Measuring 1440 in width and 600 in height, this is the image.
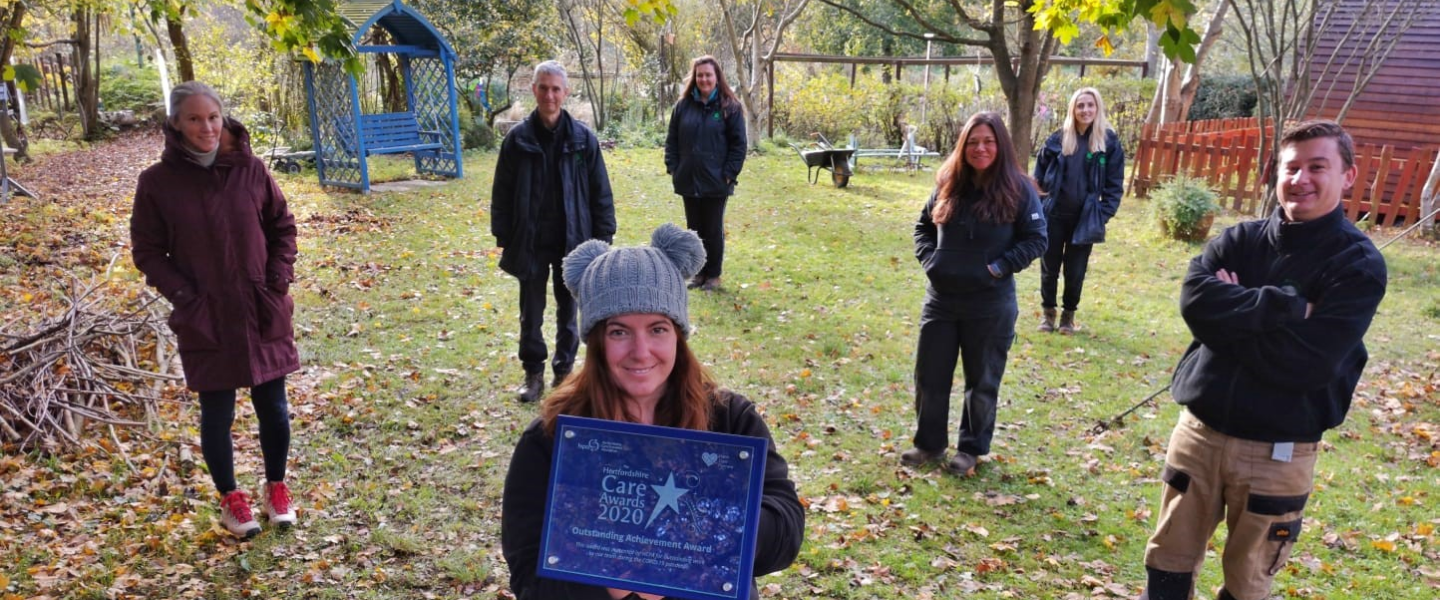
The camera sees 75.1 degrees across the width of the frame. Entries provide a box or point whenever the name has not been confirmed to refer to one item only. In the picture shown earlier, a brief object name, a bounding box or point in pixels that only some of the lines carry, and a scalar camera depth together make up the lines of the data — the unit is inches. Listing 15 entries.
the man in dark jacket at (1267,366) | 113.7
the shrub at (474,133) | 746.2
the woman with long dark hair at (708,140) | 318.0
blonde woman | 280.4
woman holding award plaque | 79.1
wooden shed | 513.3
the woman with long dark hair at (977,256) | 181.8
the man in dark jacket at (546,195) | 215.2
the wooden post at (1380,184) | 439.2
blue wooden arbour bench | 551.8
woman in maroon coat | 148.0
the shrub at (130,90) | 946.1
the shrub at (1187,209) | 421.1
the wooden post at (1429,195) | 419.8
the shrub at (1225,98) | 822.5
